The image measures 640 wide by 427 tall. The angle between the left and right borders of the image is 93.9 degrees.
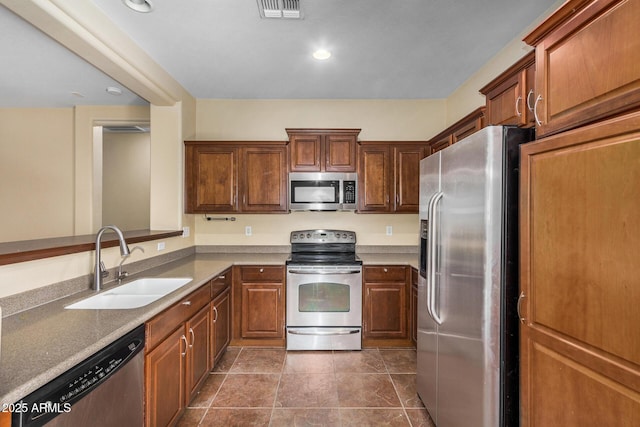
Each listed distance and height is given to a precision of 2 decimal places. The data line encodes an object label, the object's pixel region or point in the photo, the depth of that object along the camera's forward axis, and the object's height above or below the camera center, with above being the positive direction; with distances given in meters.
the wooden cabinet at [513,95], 1.49 +0.67
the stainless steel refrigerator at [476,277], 1.36 -0.32
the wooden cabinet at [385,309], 3.10 -0.98
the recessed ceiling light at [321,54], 2.51 +1.38
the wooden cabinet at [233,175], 3.29 +0.44
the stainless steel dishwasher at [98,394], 0.98 -0.68
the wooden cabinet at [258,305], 3.06 -0.93
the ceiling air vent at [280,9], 1.91 +1.36
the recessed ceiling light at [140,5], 1.92 +1.37
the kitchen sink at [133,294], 1.85 -0.55
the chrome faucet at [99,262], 1.91 -0.31
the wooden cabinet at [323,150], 3.29 +0.71
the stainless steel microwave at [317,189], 3.29 +0.28
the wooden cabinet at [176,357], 1.61 -0.90
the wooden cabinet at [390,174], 3.33 +0.45
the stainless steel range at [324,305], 3.04 -0.93
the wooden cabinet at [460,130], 2.13 +0.71
